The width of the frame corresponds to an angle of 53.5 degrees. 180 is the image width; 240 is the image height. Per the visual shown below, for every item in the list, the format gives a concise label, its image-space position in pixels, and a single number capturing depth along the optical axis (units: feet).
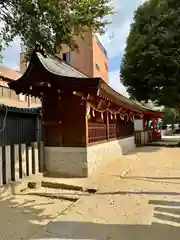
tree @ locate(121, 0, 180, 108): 35.75
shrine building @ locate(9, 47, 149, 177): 17.95
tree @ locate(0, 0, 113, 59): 16.49
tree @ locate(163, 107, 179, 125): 105.95
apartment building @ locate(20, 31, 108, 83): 61.42
